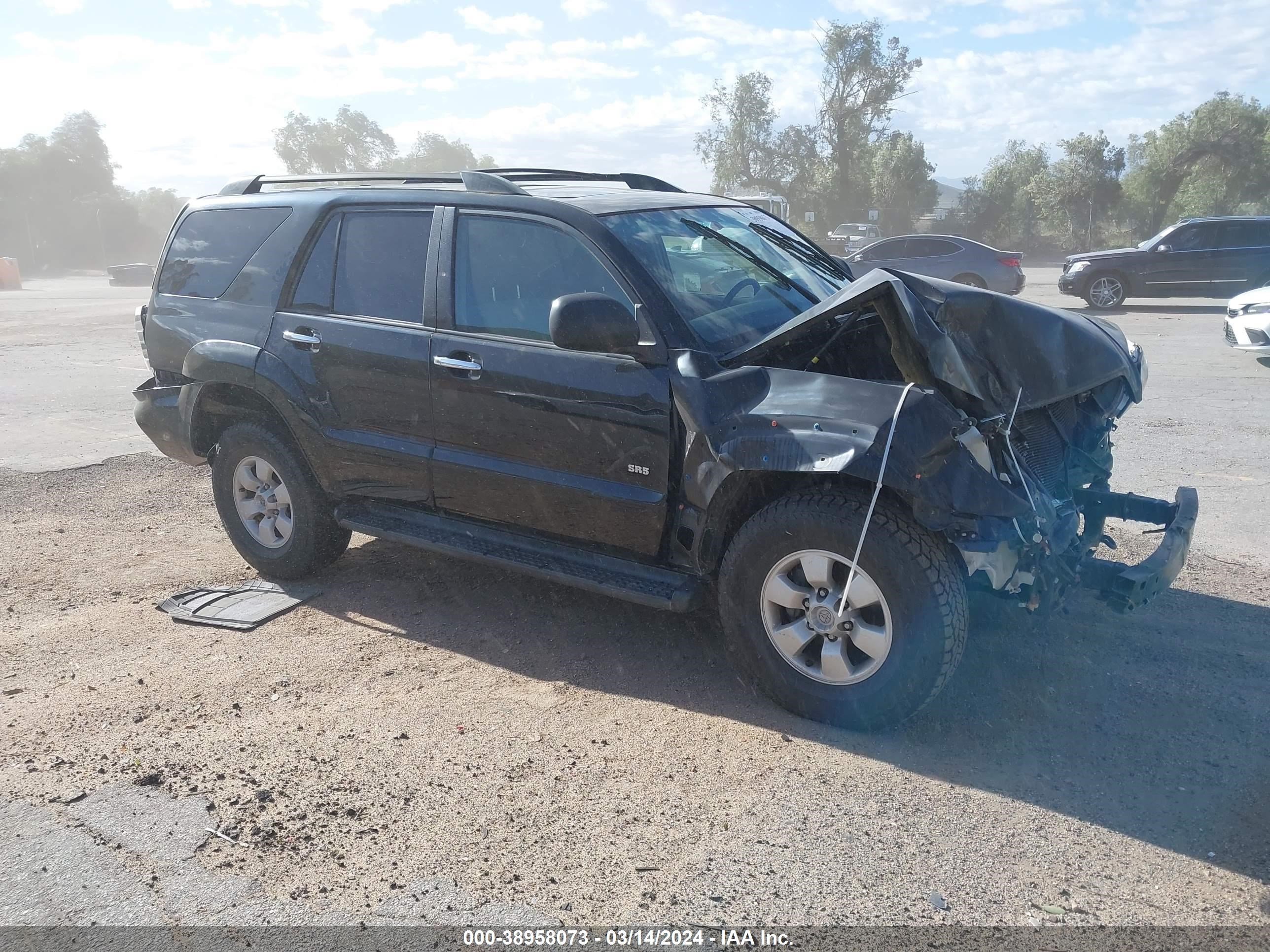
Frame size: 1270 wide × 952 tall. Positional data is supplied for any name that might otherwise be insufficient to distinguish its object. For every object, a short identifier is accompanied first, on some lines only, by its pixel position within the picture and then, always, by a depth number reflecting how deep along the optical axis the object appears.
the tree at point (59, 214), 56.03
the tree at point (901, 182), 44.09
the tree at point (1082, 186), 38.22
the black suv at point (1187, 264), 17.34
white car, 11.17
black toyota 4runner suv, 3.59
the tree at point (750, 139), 50.59
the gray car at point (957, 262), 18.64
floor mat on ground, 5.07
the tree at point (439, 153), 78.12
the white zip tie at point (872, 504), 3.43
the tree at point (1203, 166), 35.62
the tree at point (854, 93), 46.00
